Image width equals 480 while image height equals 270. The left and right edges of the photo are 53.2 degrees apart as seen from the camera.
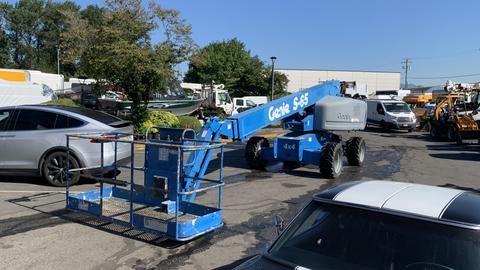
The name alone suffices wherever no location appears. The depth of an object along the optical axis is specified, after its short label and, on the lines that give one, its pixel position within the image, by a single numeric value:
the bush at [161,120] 21.06
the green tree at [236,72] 68.31
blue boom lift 6.55
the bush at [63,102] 23.44
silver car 9.66
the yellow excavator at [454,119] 22.36
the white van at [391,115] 29.53
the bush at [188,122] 22.41
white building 98.31
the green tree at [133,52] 18.28
